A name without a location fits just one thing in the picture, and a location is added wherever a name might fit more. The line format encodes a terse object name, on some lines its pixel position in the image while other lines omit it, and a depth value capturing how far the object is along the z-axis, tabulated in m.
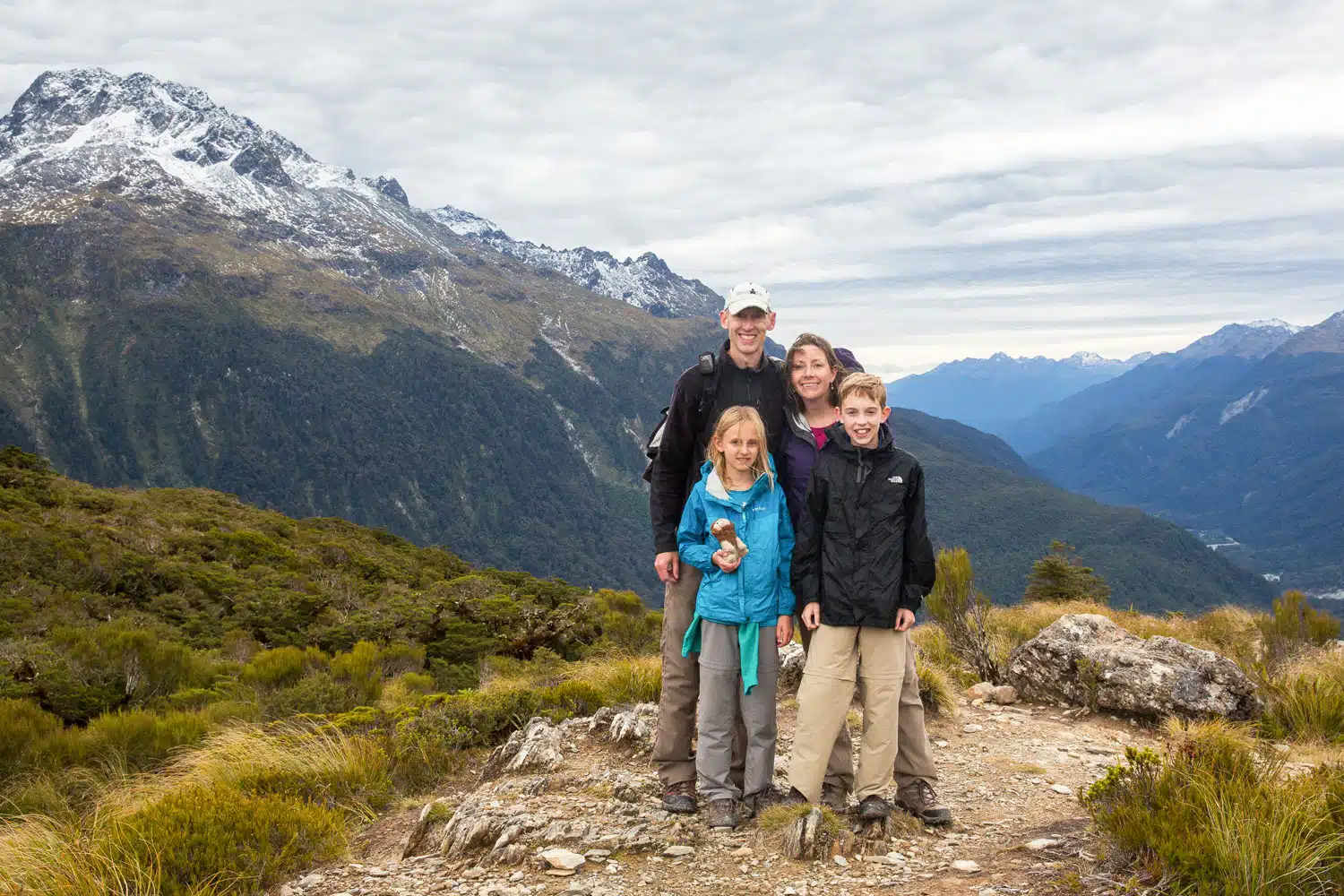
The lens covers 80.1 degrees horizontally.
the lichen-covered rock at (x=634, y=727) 6.23
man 4.77
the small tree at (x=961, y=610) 9.08
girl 4.52
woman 4.63
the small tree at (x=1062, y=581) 21.75
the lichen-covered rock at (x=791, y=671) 7.80
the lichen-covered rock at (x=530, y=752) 5.99
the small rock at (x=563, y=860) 4.19
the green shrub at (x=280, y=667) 10.02
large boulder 6.94
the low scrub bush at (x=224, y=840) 3.99
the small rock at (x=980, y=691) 8.20
